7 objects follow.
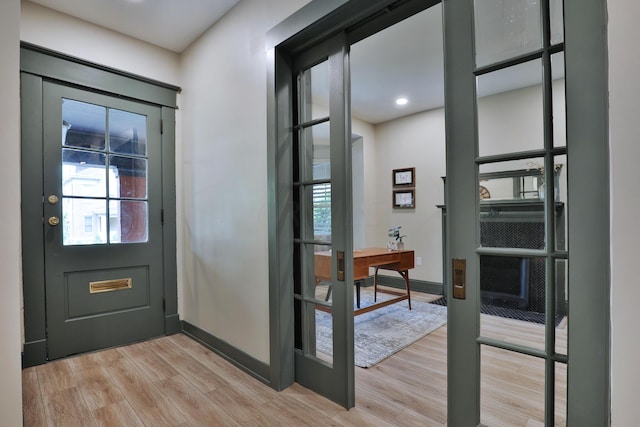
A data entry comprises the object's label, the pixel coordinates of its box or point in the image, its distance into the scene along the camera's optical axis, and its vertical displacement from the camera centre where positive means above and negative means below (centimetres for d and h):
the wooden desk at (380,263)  332 -58
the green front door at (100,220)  255 -3
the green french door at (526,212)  104 -1
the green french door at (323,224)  187 -7
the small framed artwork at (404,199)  506 +22
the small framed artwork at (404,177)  506 +58
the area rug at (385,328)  208 -121
